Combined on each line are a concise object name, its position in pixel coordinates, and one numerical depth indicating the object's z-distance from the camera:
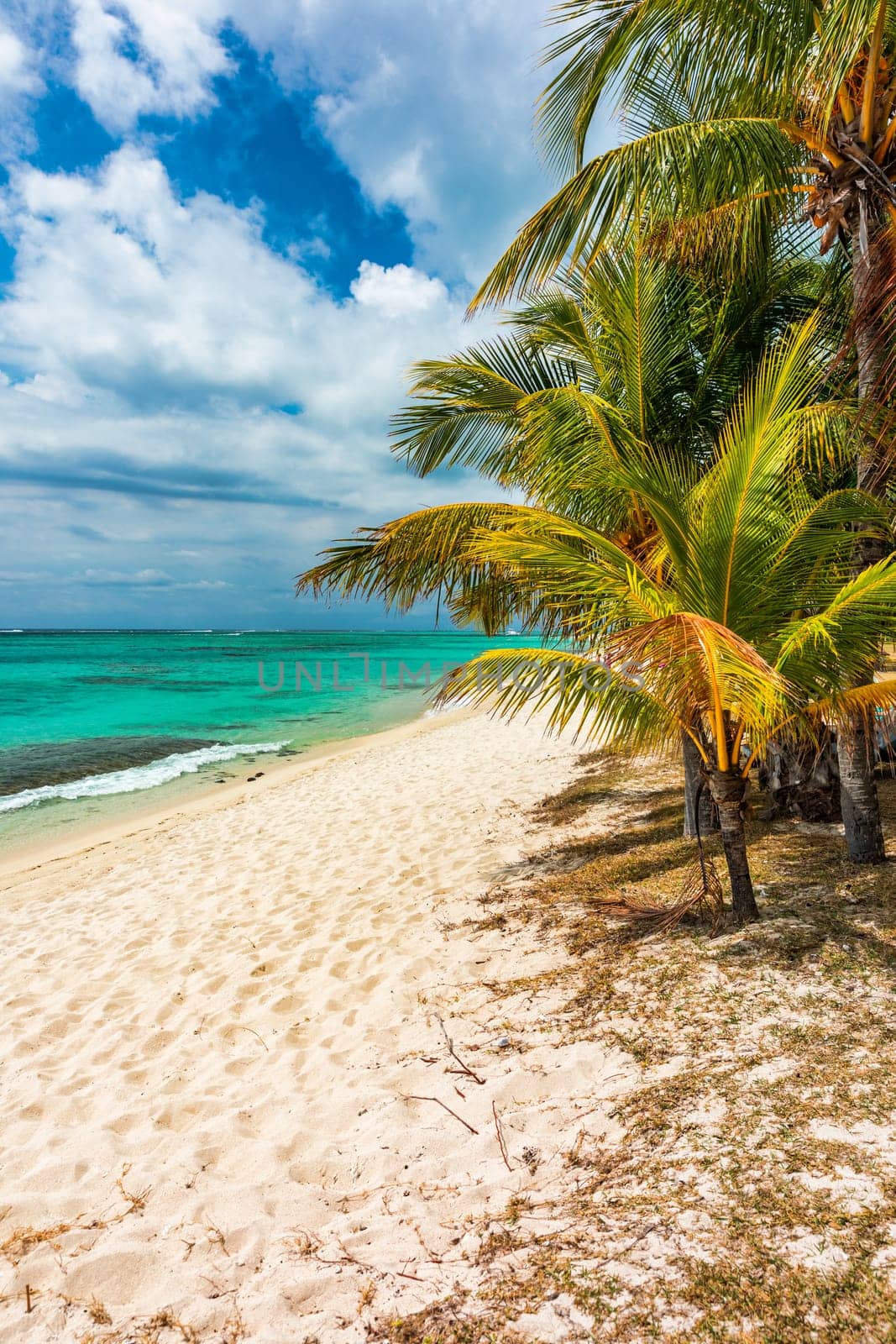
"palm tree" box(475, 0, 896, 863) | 3.97
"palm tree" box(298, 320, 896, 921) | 3.11
